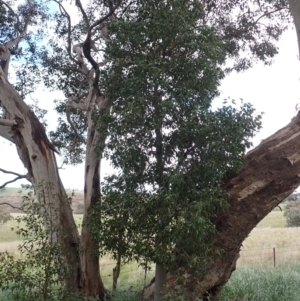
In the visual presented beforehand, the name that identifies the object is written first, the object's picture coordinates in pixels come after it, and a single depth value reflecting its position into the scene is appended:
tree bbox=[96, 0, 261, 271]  3.39
